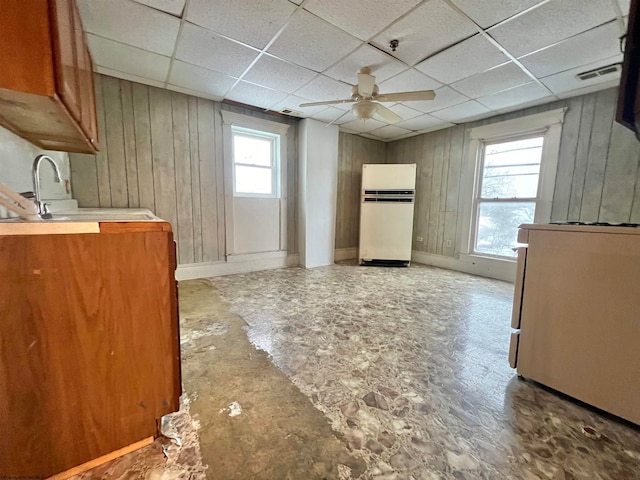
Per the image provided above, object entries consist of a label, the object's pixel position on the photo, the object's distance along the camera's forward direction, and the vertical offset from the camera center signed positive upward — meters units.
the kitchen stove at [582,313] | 1.18 -0.51
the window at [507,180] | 3.36 +0.50
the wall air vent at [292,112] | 3.77 +1.46
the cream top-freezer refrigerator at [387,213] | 4.55 -0.05
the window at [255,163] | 3.85 +0.70
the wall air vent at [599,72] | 2.44 +1.42
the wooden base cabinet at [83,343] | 0.83 -0.50
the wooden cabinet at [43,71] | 0.85 +0.51
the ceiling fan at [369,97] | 2.36 +1.09
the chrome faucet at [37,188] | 1.37 +0.08
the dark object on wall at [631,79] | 1.13 +0.63
